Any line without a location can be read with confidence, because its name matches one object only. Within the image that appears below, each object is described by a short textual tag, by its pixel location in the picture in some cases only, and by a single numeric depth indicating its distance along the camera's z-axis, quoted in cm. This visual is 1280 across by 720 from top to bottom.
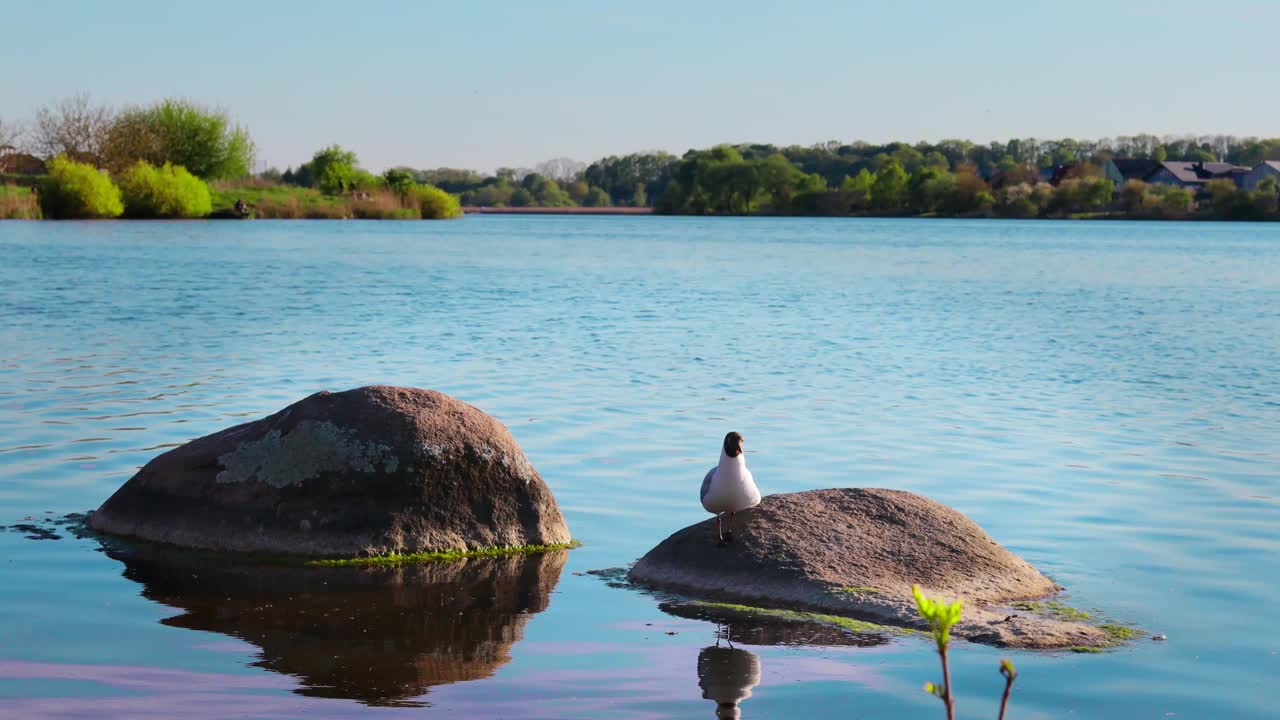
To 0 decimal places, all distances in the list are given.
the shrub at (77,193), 8688
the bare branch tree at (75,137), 10238
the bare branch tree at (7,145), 10156
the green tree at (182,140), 10475
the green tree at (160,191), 9400
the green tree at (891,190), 18088
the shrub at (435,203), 13362
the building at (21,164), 10038
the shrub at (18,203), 8669
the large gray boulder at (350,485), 938
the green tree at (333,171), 12912
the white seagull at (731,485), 856
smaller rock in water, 812
